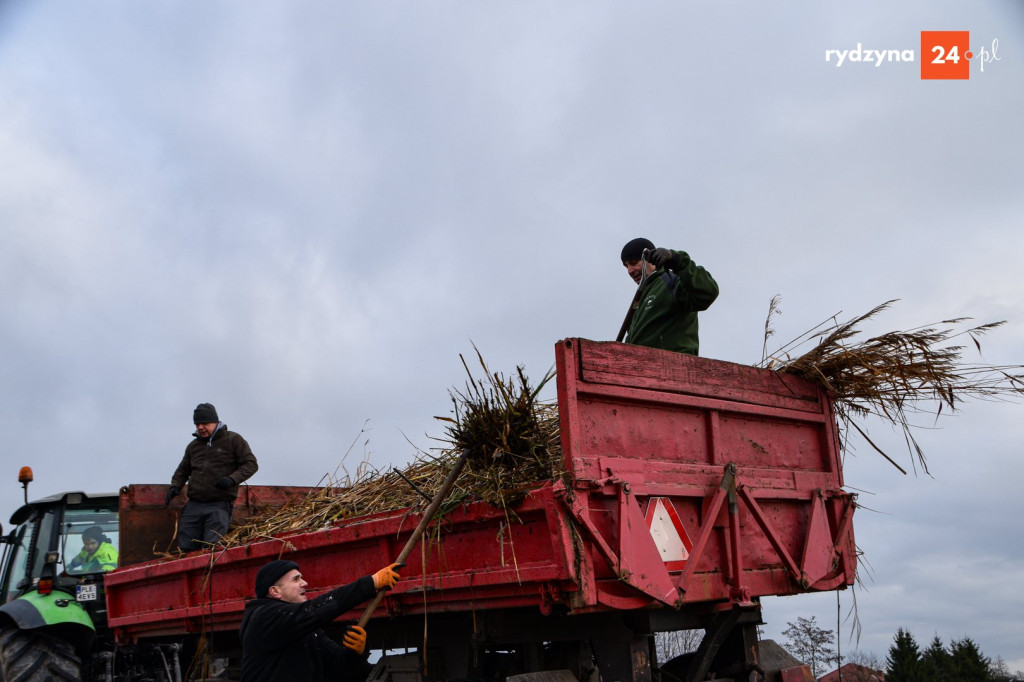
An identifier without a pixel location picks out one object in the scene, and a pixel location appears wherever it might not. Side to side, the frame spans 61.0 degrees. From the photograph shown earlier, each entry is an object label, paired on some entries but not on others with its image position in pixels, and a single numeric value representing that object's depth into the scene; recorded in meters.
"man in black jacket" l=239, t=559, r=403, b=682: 4.05
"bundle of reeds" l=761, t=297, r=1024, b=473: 4.82
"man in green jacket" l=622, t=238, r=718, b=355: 5.07
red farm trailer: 3.74
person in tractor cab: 7.40
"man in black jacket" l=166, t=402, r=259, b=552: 6.79
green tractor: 6.67
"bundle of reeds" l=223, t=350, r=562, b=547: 3.92
